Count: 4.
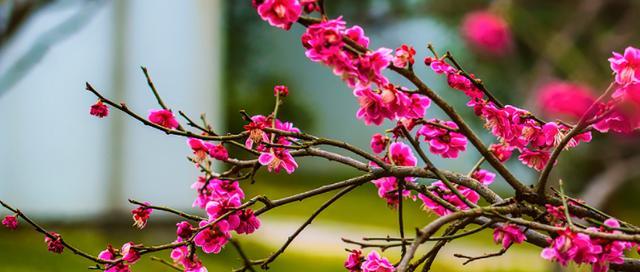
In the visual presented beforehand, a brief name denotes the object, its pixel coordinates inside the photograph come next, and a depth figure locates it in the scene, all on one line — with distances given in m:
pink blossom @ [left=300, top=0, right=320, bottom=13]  1.80
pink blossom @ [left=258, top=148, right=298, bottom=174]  1.93
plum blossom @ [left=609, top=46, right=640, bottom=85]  1.87
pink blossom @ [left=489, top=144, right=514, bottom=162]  2.04
